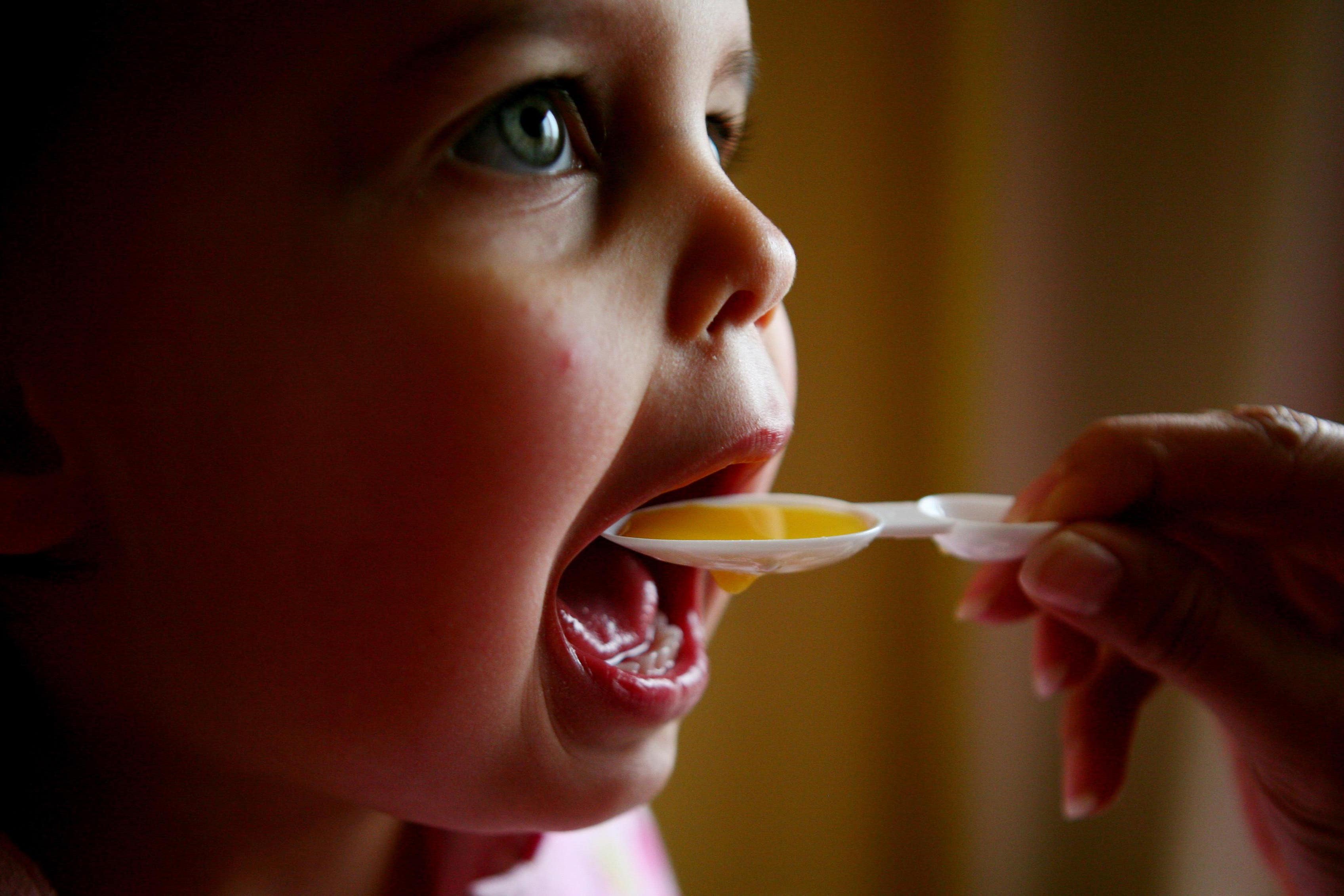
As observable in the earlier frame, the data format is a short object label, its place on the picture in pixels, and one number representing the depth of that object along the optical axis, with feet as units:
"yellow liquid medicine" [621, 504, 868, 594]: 1.15
